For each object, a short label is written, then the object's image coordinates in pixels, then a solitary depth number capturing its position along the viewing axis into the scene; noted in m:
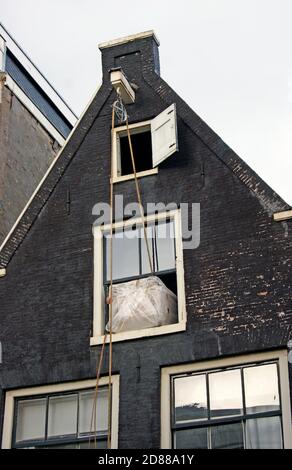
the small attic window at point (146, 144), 14.91
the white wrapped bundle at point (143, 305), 13.69
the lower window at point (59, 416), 13.16
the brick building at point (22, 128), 18.61
